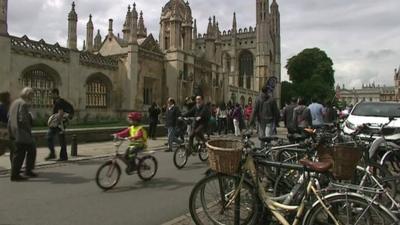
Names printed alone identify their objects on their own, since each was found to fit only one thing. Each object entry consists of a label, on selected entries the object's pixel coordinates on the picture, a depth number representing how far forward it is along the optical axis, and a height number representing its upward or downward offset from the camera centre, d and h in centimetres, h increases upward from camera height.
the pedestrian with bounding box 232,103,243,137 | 2020 +6
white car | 1263 +11
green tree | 6600 +759
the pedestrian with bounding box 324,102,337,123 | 2084 +24
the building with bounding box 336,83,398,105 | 15582 +898
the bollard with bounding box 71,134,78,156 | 1209 -85
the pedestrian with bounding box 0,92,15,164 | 800 -11
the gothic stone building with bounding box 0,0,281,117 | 2161 +331
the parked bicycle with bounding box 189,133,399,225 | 379 -85
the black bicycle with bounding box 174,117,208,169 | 1043 -89
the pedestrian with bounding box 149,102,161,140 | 1792 -9
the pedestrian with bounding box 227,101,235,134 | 2235 -14
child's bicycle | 767 -98
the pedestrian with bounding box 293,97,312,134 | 1111 +2
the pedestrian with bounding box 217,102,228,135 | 2216 -8
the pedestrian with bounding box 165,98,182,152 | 1359 -12
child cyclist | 823 -39
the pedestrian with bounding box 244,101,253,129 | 2465 +32
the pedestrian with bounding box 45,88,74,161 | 1109 -4
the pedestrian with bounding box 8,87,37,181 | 846 -35
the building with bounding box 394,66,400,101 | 11988 +1045
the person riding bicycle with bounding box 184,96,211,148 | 1078 -6
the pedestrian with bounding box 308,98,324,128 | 1346 +15
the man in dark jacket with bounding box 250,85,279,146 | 1009 +10
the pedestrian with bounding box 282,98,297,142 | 1164 +3
